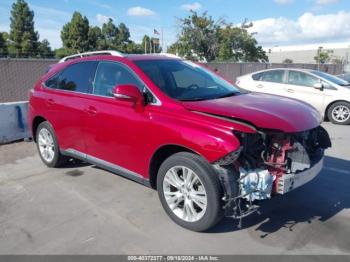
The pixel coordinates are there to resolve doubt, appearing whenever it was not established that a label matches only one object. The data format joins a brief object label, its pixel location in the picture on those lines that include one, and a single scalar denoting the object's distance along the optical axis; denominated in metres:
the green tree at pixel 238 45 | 32.97
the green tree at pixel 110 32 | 67.56
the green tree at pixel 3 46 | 45.28
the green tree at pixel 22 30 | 48.66
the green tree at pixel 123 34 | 69.56
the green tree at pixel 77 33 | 46.09
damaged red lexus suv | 3.24
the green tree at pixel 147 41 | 66.71
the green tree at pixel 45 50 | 52.53
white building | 68.28
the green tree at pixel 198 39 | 33.12
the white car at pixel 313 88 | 9.64
